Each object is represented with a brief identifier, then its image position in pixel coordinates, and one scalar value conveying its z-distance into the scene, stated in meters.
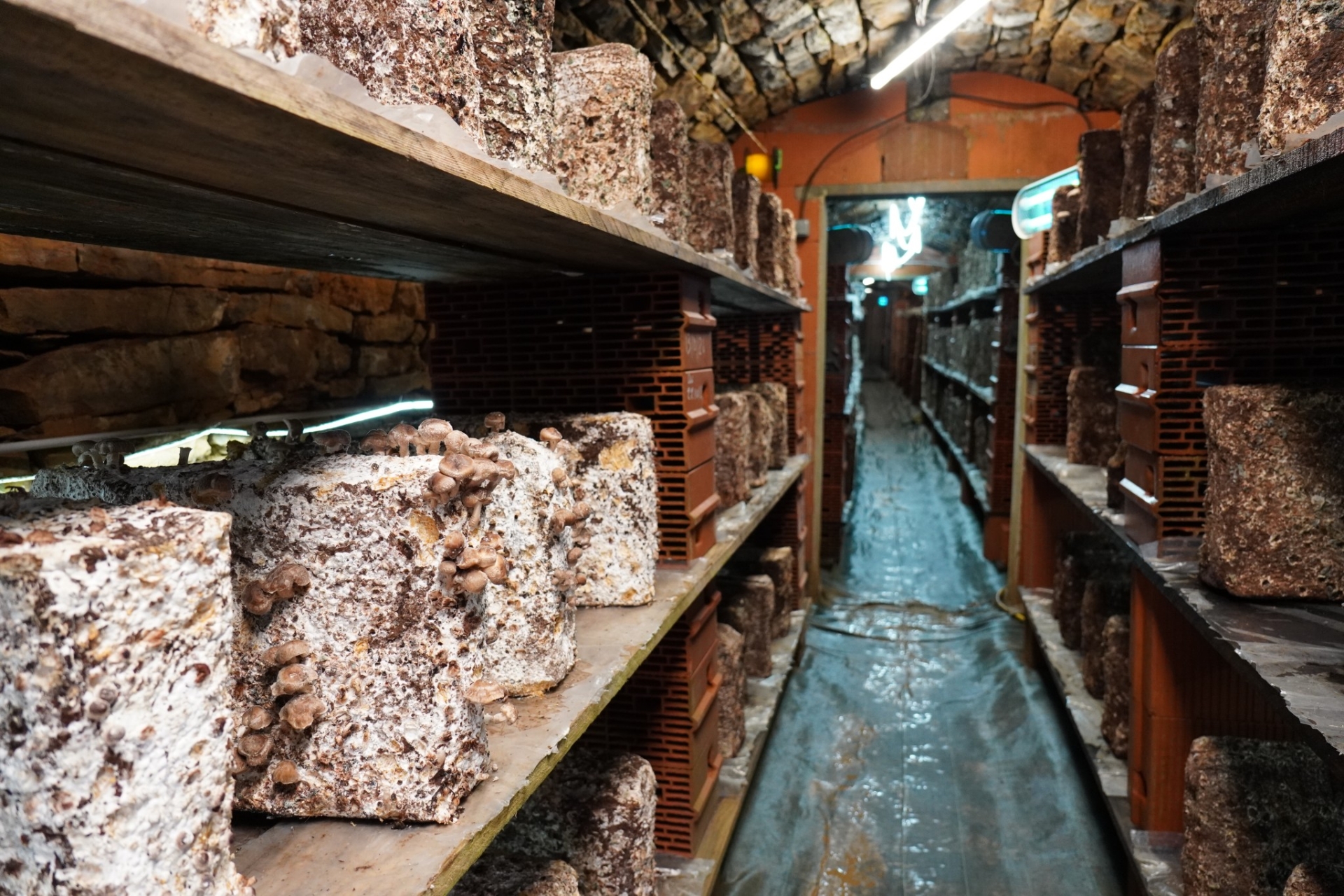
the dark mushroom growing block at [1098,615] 3.52
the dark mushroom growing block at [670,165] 2.49
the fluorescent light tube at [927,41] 3.53
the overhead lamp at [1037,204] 4.62
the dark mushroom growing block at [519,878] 1.58
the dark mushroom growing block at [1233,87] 1.86
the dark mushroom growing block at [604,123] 2.00
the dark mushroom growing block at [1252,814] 1.87
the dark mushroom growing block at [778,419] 4.65
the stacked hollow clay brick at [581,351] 2.38
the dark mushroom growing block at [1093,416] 3.97
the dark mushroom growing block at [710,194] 3.04
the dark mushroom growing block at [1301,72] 1.56
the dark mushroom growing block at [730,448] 3.44
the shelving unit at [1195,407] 1.87
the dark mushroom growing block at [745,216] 3.58
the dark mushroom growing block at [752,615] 3.94
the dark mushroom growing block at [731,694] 3.33
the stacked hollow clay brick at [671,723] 2.58
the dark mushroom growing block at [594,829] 1.95
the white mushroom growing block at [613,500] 2.13
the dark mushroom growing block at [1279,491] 1.89
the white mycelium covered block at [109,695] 0.73
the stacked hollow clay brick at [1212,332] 2.16
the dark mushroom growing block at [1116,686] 2.98
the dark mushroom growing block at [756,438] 3.87
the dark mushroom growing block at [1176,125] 2.32
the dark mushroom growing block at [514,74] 1.31
